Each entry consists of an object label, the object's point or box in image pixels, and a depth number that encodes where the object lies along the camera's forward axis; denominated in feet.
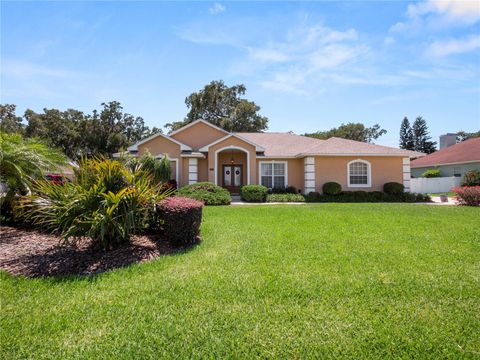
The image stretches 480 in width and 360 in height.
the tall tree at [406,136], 193.26
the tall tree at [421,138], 188.03
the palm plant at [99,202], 19.30
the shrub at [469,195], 53.72
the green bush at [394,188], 65.77
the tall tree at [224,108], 132.05
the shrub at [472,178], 72.13
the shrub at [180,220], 22.26
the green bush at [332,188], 65.00
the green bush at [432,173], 97.45
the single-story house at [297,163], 67.51
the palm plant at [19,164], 25.22
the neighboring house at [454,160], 89.35
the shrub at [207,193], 55.26
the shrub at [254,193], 61.67
